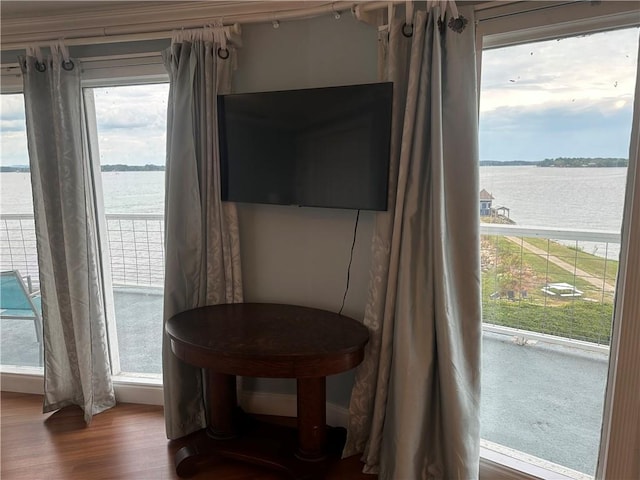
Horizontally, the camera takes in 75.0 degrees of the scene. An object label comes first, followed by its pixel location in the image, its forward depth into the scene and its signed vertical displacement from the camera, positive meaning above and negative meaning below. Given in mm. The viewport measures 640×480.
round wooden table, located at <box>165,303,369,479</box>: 1706 -717
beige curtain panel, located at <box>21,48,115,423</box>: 2299 -290
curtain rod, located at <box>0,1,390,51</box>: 1891 +816
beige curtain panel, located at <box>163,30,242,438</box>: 2086 -107
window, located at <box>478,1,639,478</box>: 1594 -159
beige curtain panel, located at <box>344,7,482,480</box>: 1670 -284
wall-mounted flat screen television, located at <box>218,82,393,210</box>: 1804 +198
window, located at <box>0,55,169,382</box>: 2447 -96
